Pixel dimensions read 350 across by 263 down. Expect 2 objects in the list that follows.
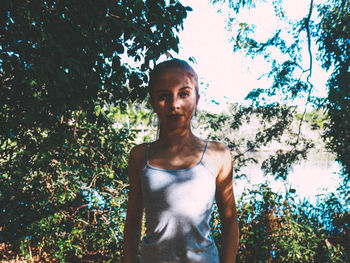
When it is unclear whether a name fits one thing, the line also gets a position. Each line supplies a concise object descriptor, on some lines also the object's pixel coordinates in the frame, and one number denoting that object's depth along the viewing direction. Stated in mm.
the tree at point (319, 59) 4305
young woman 924
